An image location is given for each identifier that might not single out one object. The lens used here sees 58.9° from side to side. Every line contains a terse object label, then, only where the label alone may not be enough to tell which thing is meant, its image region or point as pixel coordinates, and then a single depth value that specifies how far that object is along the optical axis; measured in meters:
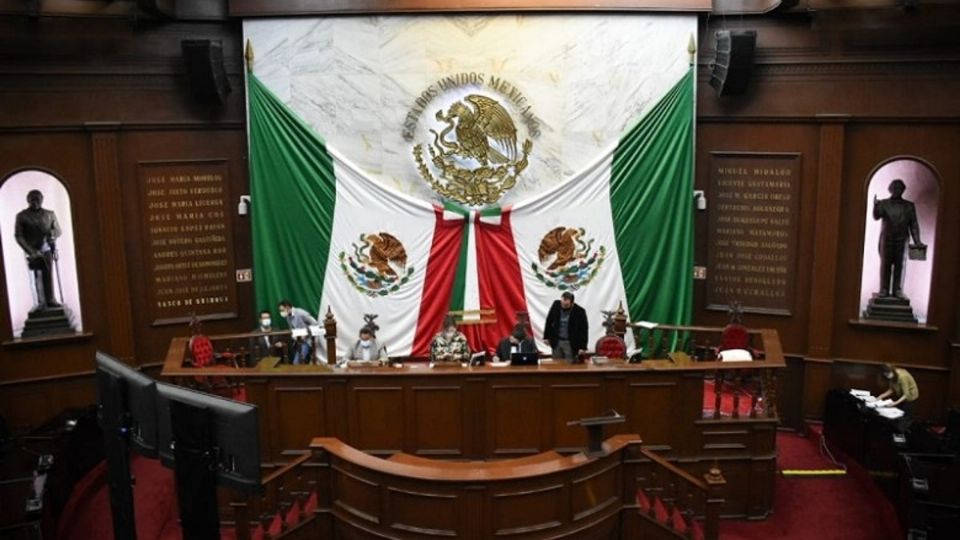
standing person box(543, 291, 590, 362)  9.17
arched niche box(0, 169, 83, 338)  9.42
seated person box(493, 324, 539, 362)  9.09
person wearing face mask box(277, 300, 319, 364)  9.66
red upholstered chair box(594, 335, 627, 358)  8.93
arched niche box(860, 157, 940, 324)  9.60
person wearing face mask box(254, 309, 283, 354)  9.76
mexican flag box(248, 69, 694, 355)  10.04
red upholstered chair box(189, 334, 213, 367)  8.67
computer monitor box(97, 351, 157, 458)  4.96
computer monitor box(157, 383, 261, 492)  4.64
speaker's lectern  6.46
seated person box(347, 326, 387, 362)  9.54
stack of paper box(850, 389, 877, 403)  8.73
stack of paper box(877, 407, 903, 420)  8.31
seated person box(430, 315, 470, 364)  9.08
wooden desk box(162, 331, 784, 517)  7.86
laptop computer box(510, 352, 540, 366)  8.20
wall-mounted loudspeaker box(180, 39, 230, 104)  9.32
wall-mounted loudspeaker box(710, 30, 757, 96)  9.39
